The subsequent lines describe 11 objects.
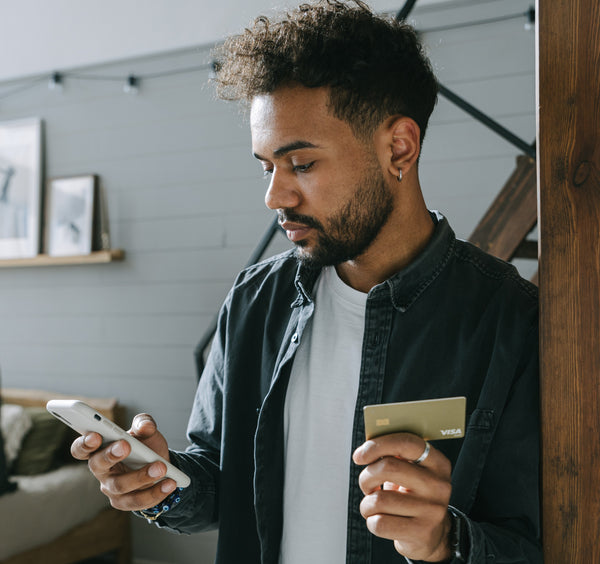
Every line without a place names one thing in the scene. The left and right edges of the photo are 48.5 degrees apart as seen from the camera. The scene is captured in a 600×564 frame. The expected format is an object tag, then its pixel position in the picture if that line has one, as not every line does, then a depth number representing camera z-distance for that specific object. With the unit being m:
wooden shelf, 3.36
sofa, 2.86
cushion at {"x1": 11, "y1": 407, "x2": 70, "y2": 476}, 3.16
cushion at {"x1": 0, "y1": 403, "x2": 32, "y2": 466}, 3.13
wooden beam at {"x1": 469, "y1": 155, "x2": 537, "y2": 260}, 2.08
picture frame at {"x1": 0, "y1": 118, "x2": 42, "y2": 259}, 3.63
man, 1.00
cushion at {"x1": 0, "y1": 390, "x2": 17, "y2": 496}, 2.85
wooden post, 0.90
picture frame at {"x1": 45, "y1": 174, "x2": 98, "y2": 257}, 3.46
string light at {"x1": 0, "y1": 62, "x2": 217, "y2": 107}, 3.30
